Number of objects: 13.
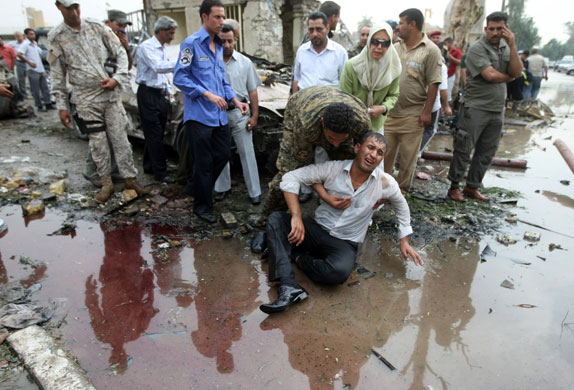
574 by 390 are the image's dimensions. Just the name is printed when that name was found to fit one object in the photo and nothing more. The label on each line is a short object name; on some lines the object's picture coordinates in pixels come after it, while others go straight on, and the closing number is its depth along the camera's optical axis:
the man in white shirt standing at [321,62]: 3.86
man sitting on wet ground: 2.70
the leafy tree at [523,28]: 39.94
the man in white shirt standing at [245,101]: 3.82
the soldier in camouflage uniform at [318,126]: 2.57
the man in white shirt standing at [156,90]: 4.25
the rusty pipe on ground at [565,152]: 3.79
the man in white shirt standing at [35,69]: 8.96
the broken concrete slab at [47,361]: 1.86
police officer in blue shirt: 3.29
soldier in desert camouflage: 3.65
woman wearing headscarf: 3.25
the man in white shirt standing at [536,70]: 11.43
